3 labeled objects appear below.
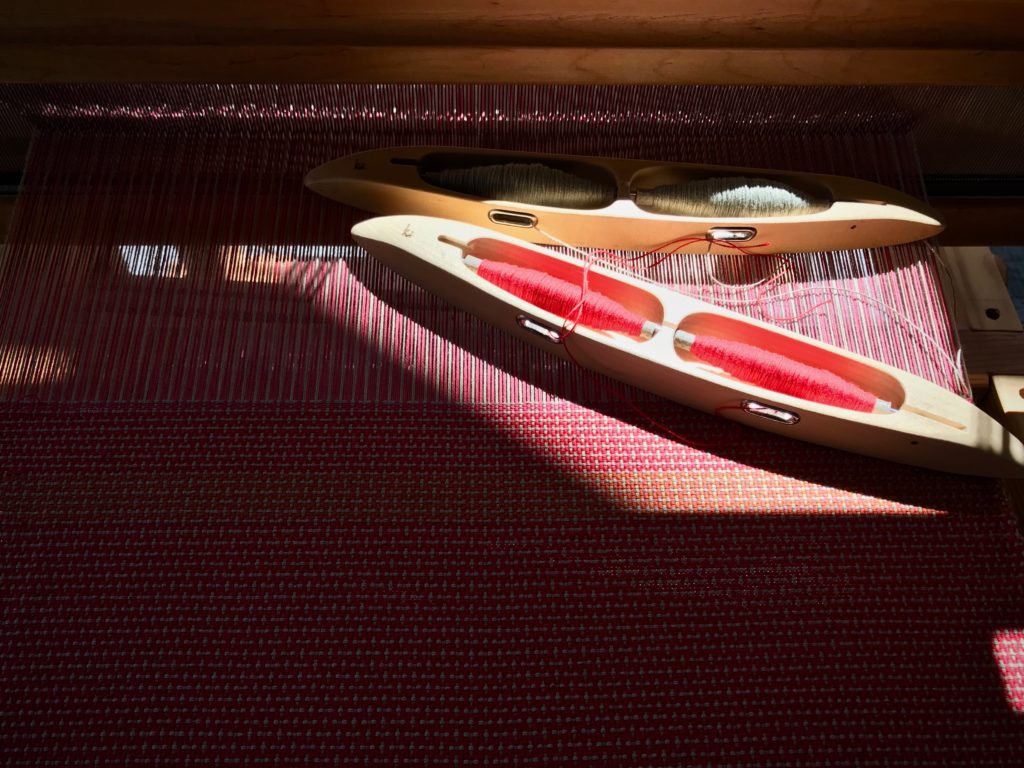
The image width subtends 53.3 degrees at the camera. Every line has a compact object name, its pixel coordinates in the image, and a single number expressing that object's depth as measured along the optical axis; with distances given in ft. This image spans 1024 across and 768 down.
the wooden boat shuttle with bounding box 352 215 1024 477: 1.75
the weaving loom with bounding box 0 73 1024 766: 1.69
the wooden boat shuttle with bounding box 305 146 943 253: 1.95
